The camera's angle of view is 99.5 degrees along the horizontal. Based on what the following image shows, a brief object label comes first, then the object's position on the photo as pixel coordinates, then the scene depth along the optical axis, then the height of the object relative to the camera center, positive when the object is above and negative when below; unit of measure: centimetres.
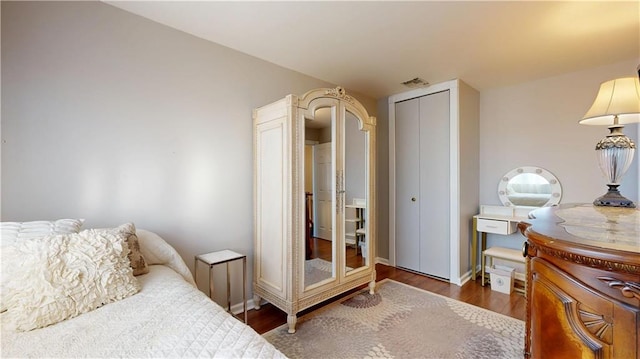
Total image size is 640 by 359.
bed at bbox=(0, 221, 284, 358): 88 -56
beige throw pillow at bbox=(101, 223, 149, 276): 150 -41
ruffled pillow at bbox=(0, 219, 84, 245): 125 -25
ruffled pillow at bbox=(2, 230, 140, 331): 105 -43
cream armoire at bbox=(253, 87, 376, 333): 215 -20
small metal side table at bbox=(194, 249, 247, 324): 196 -61
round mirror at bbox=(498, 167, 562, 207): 311 -15
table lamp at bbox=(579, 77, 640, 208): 147 +32
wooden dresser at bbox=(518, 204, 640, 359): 68 -33
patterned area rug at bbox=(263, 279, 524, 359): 188 -122
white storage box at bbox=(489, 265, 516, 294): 284 -110
